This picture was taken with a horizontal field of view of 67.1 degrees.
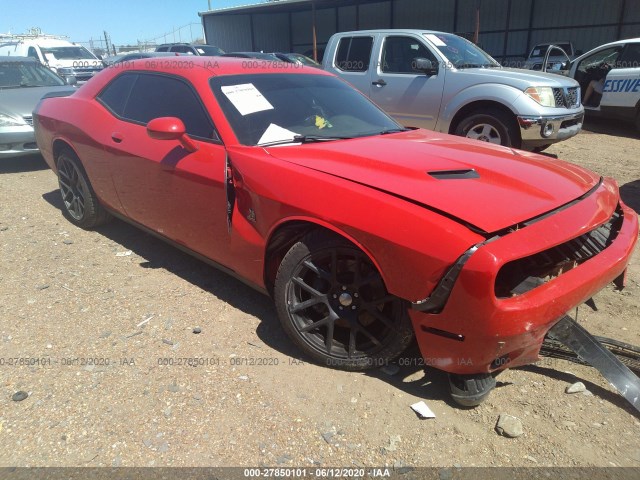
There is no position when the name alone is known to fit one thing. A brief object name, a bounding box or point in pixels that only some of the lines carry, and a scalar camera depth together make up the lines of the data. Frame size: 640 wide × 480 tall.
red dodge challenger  1.99
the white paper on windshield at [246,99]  3.03
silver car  6.86
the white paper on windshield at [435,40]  6.89
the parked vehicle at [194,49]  15.01
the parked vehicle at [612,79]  8.88
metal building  19.48
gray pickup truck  6.12
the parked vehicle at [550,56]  16.55
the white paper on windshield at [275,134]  2.90
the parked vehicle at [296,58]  11.59
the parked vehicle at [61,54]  16.20
